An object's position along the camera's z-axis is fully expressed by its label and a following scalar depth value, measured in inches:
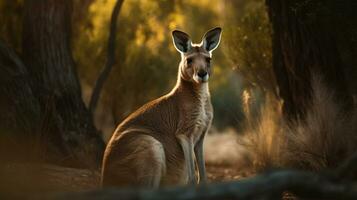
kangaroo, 594.5
